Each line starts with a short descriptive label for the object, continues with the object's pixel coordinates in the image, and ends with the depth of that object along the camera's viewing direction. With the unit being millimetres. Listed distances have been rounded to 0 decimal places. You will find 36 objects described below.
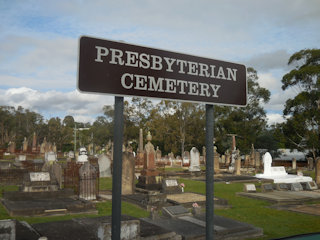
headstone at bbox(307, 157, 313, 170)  33125
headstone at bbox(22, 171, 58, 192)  11133
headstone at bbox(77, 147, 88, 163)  20853
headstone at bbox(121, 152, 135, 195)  13500
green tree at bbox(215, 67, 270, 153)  46431
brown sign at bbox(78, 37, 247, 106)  2172
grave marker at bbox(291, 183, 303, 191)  14820
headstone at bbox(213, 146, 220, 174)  24328
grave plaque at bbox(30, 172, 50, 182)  11586
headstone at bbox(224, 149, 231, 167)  35812
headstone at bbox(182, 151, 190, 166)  35562
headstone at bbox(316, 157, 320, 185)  17389
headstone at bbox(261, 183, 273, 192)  14012
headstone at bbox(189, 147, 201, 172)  24272
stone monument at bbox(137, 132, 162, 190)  14501
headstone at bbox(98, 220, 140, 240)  5309
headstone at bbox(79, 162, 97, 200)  11406
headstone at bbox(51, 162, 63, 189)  13117
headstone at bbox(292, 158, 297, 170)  32744
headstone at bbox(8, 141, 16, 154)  47656
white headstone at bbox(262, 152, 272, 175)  20047
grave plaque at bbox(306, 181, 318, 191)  15750
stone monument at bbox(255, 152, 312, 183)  18047
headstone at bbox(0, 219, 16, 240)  4836
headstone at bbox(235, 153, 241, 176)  25203
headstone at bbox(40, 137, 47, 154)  42109
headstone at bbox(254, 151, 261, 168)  31712
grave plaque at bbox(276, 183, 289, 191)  14881
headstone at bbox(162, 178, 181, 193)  13656
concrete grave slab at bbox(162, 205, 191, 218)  8242
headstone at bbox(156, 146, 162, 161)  39016
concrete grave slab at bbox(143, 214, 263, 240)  6699
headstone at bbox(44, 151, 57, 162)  25253
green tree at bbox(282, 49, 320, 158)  31859
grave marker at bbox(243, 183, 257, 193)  14164
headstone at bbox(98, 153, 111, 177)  20906
